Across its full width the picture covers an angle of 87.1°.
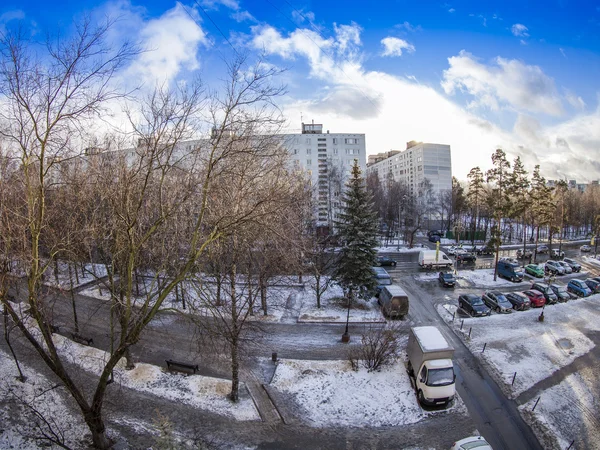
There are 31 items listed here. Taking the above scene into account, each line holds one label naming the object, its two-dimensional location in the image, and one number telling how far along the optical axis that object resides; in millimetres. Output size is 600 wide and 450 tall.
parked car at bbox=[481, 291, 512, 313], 20719
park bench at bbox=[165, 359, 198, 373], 12887
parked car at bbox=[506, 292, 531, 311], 21047
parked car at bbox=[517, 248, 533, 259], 36962
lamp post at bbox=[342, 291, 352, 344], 16297
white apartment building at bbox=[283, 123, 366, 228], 63469
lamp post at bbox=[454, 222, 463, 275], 30616
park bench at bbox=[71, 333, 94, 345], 15180
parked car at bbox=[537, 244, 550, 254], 41812
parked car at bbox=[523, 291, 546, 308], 21656
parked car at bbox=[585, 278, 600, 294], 25175
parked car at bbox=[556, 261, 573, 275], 31578
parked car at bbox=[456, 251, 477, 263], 35594
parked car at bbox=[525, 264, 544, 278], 29656
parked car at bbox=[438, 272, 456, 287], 26109
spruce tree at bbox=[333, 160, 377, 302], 20344
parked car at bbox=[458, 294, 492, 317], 19750
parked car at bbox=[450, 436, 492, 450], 8438
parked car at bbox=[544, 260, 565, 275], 31266
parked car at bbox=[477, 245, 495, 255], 39531
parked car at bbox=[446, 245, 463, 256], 38869
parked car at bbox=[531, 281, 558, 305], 22656
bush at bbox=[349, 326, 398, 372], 13281
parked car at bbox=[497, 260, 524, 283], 28141
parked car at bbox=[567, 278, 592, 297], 24406
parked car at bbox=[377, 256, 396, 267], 33438
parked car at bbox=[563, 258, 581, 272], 32234
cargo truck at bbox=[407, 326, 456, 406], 11273
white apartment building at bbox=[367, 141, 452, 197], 87375
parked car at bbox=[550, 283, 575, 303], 23328
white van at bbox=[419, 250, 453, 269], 32250
